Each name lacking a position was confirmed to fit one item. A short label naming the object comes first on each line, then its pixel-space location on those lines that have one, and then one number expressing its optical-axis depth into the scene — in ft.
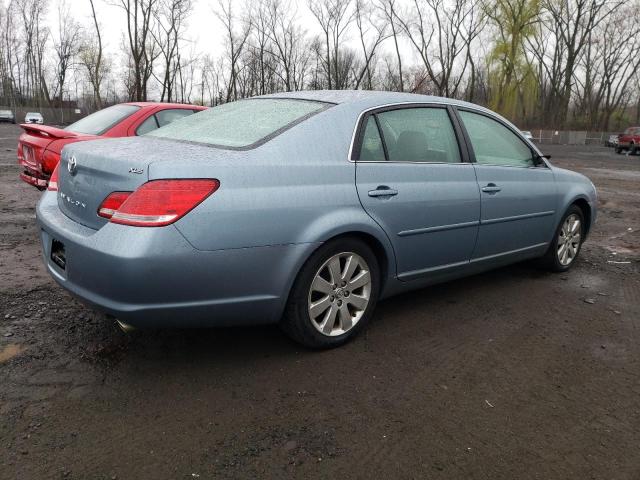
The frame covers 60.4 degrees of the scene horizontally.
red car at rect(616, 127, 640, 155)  108.06
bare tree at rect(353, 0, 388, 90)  134.92
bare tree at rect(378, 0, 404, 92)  133.28
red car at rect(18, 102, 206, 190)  20.85
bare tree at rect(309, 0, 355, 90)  135.95
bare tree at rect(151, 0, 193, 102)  103.08
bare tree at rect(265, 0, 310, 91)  142.51
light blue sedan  8.32
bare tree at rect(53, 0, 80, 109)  201.46
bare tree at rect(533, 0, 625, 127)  159.84
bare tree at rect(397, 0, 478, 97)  140.26
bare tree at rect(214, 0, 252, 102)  133.25
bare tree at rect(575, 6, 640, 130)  192.44
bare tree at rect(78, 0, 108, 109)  182.70
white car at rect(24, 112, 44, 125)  156.25
